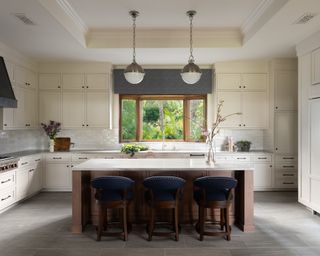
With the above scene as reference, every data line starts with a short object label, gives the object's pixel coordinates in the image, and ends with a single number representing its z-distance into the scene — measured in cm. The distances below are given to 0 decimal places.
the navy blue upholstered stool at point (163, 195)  354
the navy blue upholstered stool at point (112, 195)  357
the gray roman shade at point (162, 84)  663
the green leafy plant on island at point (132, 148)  602
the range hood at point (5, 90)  466
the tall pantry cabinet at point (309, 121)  454
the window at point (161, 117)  693
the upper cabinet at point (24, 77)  558
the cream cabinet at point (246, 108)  639
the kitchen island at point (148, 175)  386
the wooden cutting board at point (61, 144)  645
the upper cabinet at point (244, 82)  637
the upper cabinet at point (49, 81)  644
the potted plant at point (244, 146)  641
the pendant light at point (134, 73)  409
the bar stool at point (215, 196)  356
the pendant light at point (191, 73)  407
